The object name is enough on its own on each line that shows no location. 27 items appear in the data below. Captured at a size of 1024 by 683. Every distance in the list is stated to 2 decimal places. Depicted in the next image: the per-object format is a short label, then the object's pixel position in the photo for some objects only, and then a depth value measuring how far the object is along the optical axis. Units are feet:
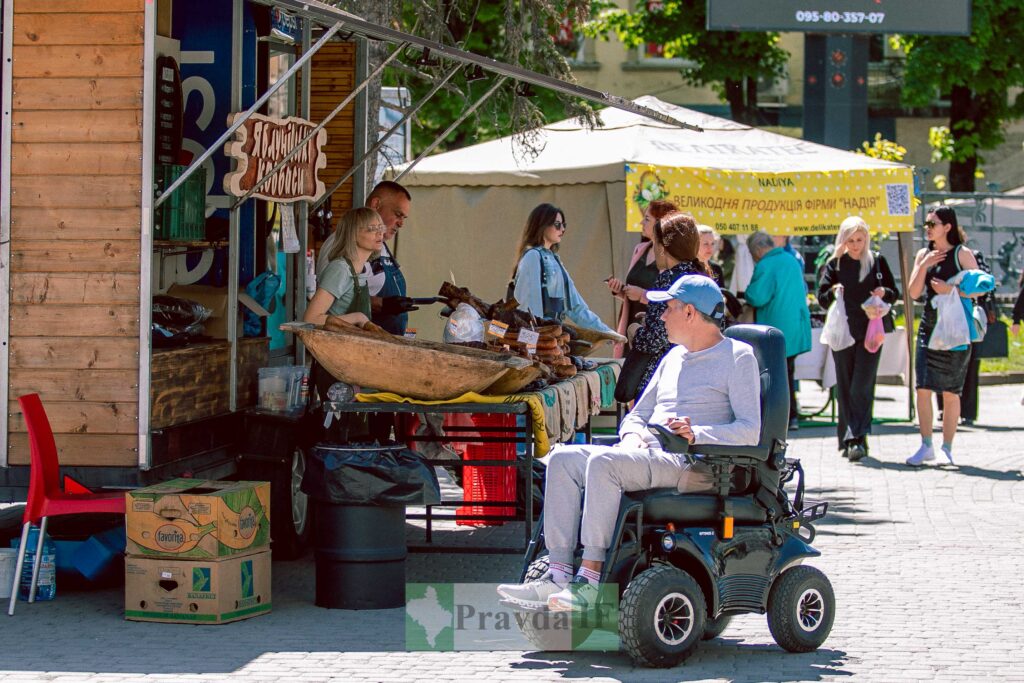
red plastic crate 58.65
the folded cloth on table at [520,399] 49.37
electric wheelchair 40.09
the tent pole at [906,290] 96.02
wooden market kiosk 47.60
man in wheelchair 41.14
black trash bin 46.93
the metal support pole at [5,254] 48.42
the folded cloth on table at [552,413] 50.42
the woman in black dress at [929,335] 81.25
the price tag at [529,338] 52.95
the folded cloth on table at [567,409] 52.95
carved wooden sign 52.70
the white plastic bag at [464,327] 53.67
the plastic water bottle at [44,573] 48.62
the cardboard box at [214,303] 55.47
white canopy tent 94.32
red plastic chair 45.78
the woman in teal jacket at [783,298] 91.91
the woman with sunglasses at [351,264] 53.16
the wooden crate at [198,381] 48.70
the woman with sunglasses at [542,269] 60.64
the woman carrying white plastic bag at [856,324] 84.38
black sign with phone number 93.86
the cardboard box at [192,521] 45.37
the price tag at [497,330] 52.37
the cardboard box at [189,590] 45.29
